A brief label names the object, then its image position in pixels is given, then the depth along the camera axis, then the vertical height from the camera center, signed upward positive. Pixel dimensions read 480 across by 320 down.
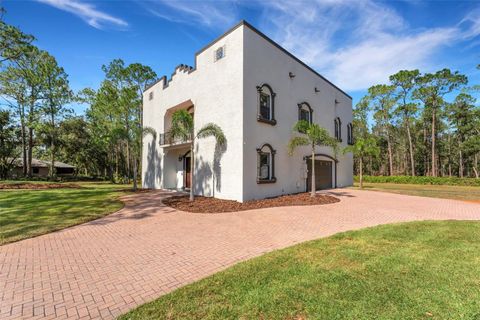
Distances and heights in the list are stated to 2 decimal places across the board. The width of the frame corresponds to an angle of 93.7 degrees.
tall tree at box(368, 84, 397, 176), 34.47 +10.46
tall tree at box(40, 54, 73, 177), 26.34 +9.53
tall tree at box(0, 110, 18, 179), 28.30 +3.75
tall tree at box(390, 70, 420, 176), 32.38 +12.03
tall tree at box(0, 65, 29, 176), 23.50 +9.06
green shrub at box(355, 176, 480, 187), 25.08 -1.54
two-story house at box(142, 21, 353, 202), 11.95 +3.46
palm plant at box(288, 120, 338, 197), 13.23 +1.86
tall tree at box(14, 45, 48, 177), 23.00 +9.48
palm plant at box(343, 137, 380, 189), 19.75 +1.89
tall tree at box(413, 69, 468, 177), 30.70 +11.33
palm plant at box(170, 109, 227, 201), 12.20 +2.24
